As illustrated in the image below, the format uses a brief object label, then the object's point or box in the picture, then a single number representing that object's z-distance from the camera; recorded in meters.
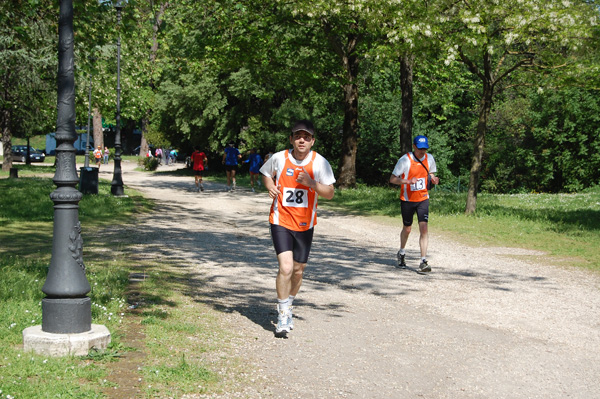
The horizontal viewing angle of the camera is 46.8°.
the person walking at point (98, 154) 46.89
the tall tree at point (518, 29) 15.80
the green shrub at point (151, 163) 50.47
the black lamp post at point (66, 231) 5.38
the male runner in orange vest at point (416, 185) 10.36
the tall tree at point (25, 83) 27.25
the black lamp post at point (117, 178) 22.22
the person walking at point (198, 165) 27.12
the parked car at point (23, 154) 59.50
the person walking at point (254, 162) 29.09
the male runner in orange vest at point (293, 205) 6.39
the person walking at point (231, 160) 26.78
